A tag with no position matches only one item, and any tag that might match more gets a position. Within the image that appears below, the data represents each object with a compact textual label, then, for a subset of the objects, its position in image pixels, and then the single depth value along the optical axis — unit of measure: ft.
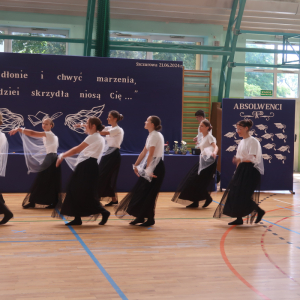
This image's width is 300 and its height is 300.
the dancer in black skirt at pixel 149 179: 15.80
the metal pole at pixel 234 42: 31.97
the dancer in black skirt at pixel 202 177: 20.27
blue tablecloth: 24.59
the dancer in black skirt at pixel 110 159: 19.89
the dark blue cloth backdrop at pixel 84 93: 26.48
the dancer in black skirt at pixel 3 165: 15.28
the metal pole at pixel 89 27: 30.37
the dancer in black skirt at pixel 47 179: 19.48
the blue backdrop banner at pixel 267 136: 26.66
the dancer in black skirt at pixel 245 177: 16.17
